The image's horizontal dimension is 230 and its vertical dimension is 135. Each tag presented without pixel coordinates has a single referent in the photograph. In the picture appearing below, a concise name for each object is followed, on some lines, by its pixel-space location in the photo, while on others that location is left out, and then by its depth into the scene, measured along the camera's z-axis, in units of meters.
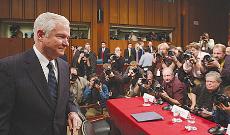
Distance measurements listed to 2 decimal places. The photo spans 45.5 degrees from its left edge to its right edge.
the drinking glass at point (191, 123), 2.41
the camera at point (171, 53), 4.92
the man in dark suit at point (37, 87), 1.29
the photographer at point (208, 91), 3.28
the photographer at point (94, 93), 5.22
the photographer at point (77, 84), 5.26
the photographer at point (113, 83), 5.95
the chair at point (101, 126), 2.93
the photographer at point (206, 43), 6.56
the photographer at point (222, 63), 3.81
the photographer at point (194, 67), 4.39
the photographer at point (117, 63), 6.95
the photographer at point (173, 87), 4.03
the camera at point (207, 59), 3.88
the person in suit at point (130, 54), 9.33
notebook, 2.76
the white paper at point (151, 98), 3.57
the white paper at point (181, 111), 2.72
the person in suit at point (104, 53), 9.20
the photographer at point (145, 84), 4.53
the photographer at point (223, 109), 2.49
